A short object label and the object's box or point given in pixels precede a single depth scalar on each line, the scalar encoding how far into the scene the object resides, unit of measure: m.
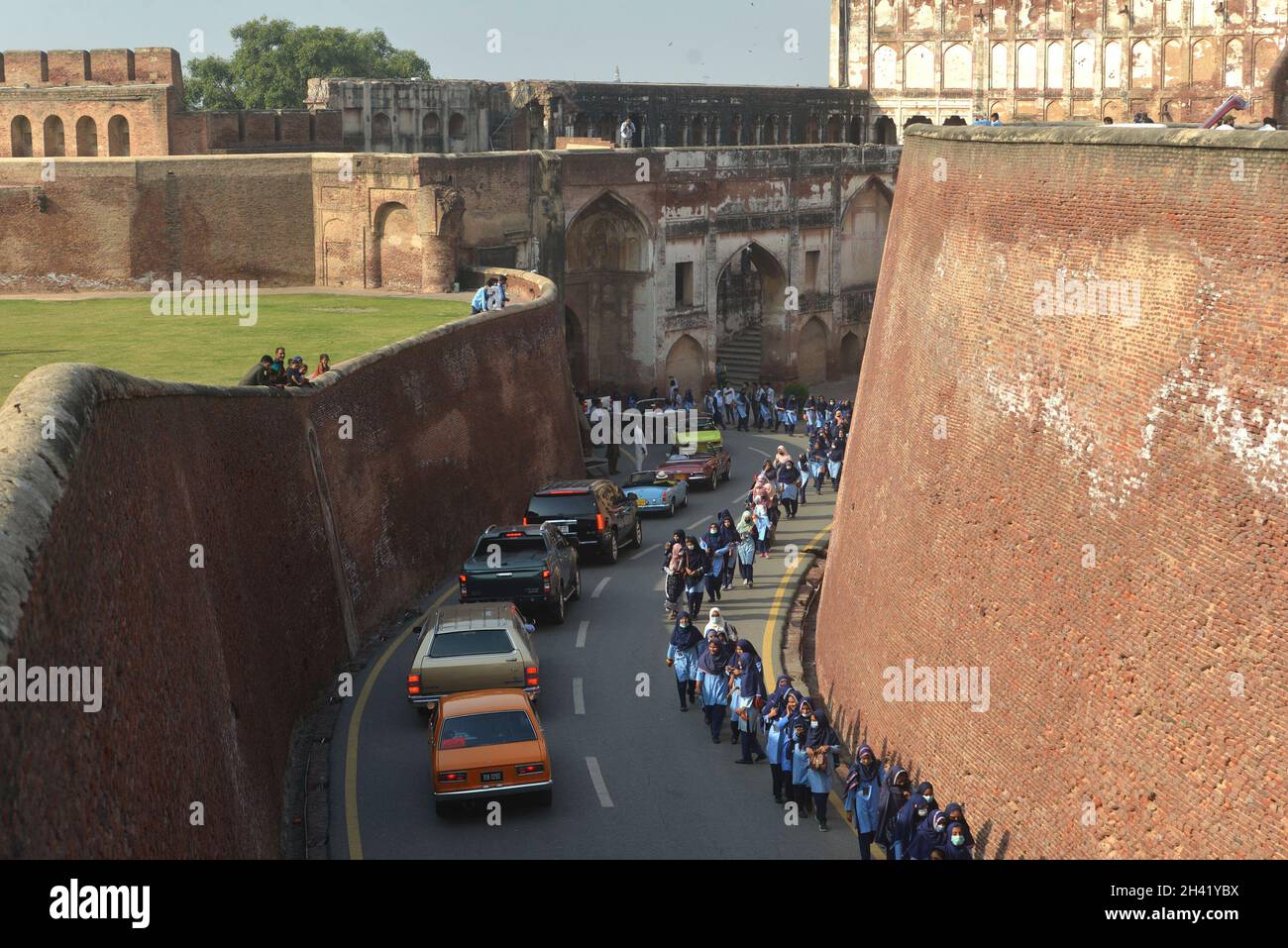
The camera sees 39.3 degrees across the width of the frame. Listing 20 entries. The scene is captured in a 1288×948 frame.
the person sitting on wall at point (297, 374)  26.31
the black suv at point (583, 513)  32.75
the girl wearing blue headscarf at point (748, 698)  21.34
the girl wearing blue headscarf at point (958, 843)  16.17
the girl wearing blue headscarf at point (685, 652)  23.91
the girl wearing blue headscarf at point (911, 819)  16.80
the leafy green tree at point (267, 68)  106.75
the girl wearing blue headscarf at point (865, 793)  17.86
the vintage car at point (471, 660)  22.17
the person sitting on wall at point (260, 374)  26.27
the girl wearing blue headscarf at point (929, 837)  16.42
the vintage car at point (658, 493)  38.47
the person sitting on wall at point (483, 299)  38.94
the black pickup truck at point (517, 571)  27.38
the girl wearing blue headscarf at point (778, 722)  19.89
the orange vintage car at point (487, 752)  19.03
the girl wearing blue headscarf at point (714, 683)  22.41
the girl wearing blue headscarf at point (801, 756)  19.39
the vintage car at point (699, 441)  43.94
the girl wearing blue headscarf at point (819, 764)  19.20
